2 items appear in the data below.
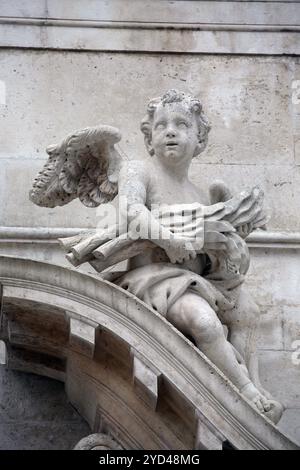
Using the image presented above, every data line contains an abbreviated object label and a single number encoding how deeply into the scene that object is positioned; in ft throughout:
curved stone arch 37.32
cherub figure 38.90
